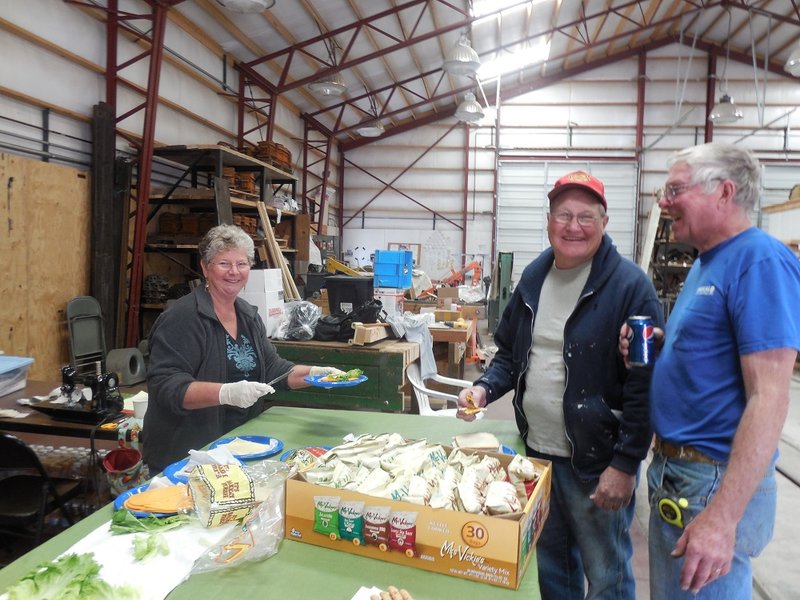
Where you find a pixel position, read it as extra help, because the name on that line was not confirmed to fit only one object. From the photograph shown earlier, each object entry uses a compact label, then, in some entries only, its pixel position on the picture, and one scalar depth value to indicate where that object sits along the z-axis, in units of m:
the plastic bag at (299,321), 3.76
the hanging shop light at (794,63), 8.08
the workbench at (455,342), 5.12
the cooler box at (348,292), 3.89
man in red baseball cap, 1.64
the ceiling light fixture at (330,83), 8.70
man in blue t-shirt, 1.21
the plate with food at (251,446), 1.75
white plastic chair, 3.67
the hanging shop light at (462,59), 7.84
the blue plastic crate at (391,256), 4.89
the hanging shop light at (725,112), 9.97
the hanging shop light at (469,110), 10.48
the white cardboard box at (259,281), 3.70
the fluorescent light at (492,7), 8.79
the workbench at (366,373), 3.45
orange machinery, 10.92
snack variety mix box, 1.10
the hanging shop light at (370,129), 11.55
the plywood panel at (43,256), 4.84
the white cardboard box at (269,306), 3.73
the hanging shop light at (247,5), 5.38
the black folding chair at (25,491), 2.22
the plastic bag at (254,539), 1.17
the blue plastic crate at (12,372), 3.01
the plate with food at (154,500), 1.35
